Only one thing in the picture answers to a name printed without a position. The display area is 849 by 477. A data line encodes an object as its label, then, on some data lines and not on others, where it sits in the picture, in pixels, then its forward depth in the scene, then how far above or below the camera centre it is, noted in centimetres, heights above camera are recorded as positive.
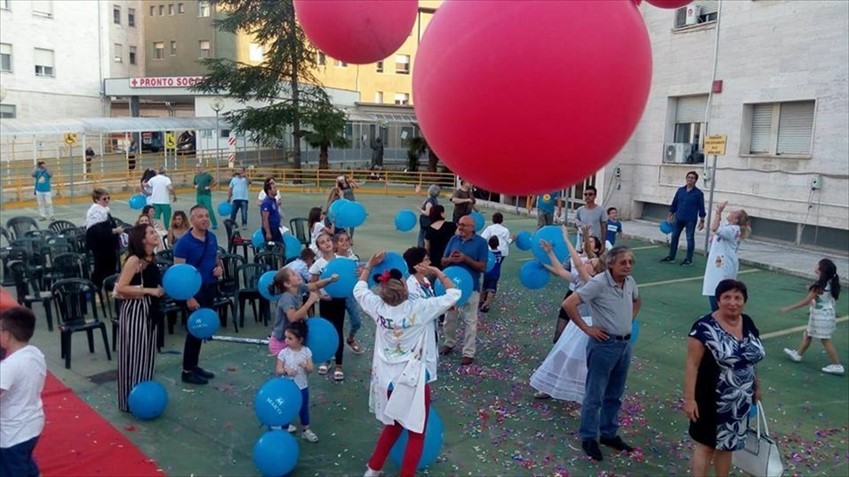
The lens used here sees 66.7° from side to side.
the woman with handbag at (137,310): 514 -130
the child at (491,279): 852 -153
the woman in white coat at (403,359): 411 -127
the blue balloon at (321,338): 488 -136
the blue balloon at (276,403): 436 -166
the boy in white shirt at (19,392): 340 -130
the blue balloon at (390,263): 502 -80
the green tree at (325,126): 2978 +150
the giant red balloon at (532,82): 185 +24
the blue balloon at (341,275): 566 -102
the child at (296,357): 473 -147
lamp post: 2461 +194
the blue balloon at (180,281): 541 -107
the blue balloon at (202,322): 561 -146
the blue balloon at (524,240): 906 -104
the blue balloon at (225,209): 1493 -125
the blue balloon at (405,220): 995 -91
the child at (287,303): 507 -117
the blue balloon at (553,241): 706 -82
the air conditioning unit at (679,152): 1750 +50
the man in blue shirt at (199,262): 591 -100
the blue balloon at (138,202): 1360 -105
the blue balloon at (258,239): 977 -127
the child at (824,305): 670 -136
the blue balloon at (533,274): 717 -120
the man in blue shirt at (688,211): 1255 -78
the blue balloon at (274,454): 429 -197
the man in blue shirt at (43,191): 1627 -107
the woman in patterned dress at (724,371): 380 -118
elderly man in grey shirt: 462 -121
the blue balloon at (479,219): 909 -80
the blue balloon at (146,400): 522 -200
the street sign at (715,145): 1218 +50
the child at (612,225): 1037 -92
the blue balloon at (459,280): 596 -110
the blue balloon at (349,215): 845 -73
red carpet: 452 -220
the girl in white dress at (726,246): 778 -90
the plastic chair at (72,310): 650 -166
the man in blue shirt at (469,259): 662 -97
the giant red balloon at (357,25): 255 +54
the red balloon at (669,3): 298 +77
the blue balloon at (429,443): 443 -193
